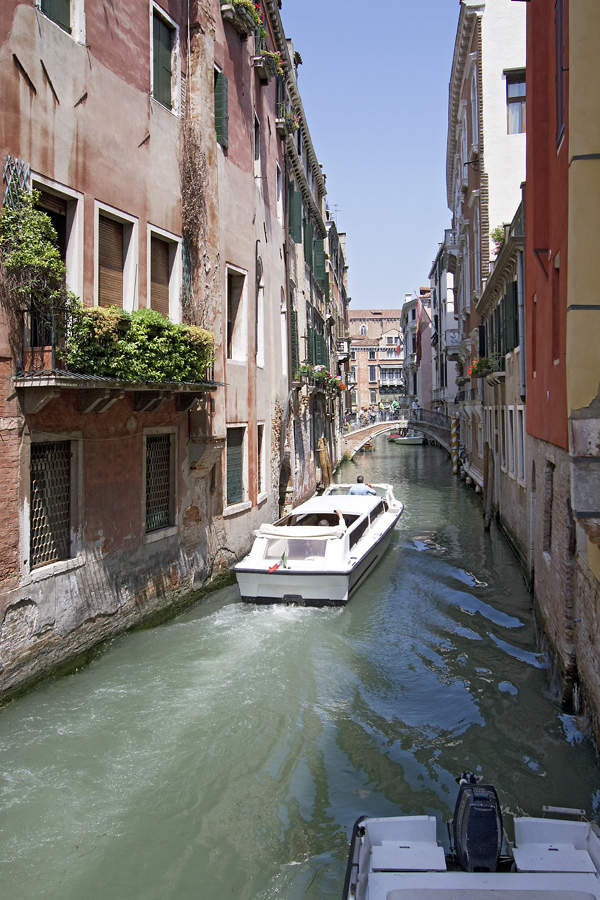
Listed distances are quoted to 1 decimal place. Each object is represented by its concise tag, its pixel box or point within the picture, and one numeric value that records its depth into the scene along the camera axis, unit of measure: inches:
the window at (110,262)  321.4
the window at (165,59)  360.2
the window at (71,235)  297.7
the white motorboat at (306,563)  388.2
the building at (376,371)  3208.7
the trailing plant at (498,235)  694.5
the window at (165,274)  366.0
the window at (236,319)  462.3
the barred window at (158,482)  362.4
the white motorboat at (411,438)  2125.2
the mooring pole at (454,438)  1264.8
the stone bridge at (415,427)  1603.6
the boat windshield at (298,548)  414.3
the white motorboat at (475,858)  144.9
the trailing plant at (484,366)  630.5
